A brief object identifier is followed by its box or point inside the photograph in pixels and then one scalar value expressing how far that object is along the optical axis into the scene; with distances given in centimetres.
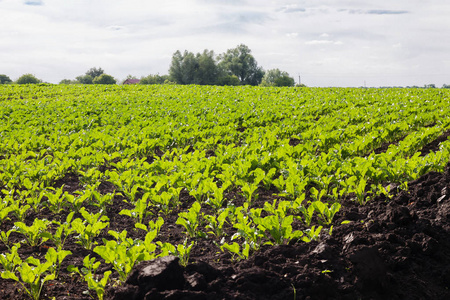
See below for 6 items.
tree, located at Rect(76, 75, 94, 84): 11033
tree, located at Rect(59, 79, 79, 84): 11371
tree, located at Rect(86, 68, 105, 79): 11900
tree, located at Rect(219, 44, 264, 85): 10462
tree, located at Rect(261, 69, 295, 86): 10231
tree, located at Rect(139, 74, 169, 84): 9698
